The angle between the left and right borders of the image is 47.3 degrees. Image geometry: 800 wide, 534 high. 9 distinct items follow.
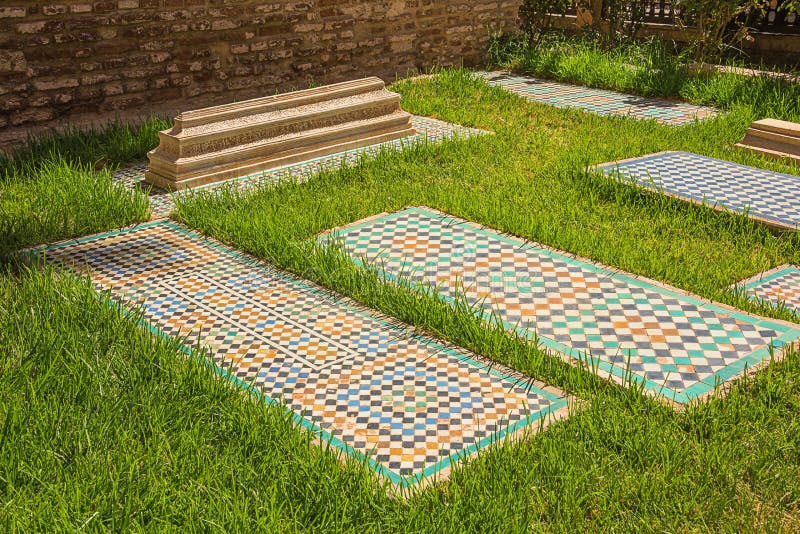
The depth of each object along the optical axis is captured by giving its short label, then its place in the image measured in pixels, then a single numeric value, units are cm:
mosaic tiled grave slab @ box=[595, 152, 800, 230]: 500
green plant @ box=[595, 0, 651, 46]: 1040
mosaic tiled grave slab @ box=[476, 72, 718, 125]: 771
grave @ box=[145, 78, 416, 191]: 588
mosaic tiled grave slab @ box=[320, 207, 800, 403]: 350
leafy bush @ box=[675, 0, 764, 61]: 859
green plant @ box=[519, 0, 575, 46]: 1034
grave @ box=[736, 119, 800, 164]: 618
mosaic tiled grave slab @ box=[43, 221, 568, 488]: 308
